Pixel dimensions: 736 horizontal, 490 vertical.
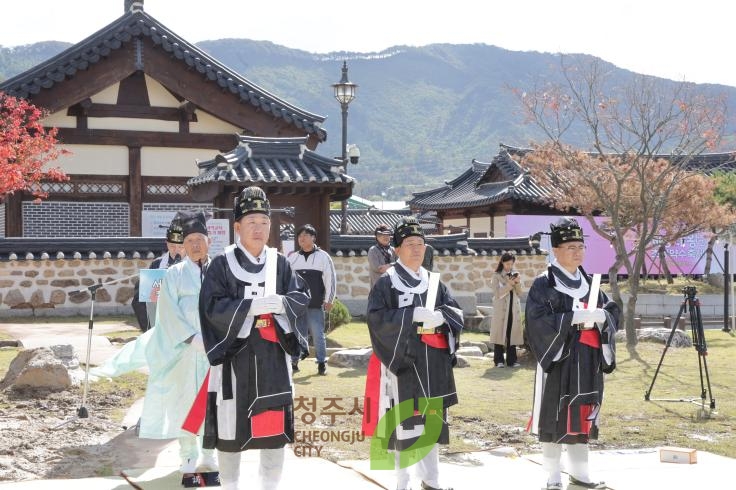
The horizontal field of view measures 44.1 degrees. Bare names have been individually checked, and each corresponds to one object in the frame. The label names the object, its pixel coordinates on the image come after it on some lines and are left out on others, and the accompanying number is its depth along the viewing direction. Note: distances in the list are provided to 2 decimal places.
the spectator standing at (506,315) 12.54
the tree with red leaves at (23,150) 13.87
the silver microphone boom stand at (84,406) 8.04
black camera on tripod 9.19
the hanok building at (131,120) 19.41
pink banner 32.09
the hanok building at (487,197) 32.78
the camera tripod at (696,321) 9.15
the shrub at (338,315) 14.96
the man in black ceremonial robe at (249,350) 5.23
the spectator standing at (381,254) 12.23
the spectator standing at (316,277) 11.32
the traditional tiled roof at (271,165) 15.08
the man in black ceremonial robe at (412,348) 5.74
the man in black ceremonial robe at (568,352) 6.02
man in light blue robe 6.21
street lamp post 21.53
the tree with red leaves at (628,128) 15.14
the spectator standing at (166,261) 7.44
